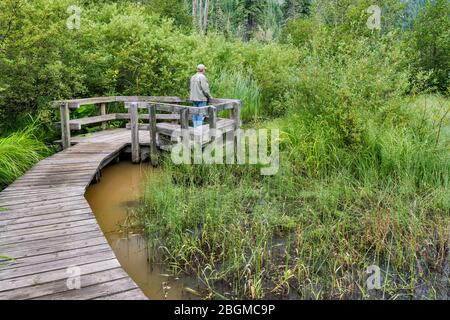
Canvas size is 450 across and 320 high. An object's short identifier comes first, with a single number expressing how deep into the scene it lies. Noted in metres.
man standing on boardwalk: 8.42
